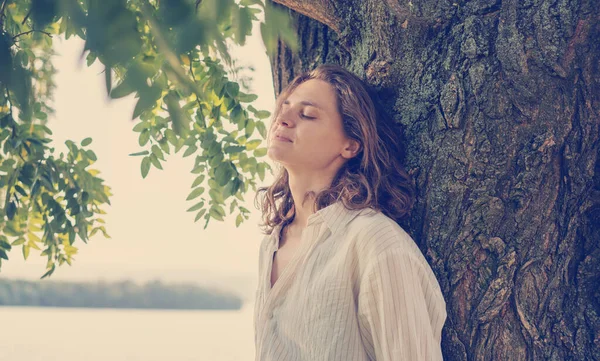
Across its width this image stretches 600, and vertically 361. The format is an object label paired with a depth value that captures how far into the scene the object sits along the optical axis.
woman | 1.62
